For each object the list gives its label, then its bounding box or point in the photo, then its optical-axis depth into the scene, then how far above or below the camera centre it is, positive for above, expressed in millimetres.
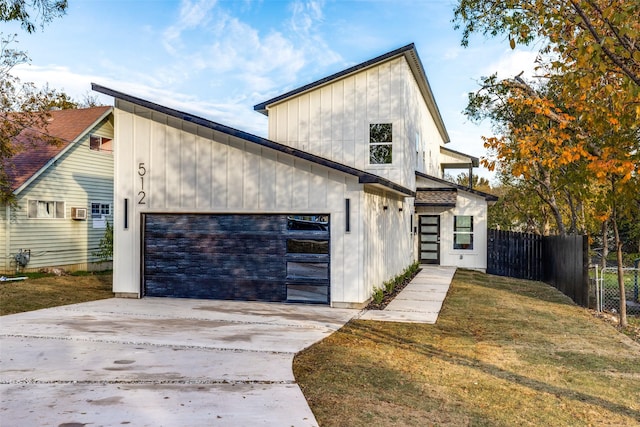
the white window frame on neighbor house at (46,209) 17391 +222
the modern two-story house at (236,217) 10766 -27
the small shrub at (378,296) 11328 -1819
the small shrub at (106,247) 18484 -1184
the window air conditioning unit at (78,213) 18719 +85
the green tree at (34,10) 9031 +3733
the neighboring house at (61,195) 16891 +756
